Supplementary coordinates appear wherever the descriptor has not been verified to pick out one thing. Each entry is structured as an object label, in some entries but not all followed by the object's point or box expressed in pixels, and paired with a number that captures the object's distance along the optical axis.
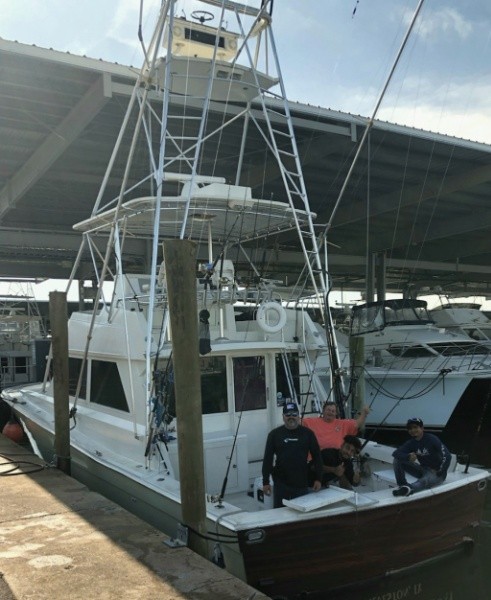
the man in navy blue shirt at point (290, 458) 5.33
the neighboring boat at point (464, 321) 17.28
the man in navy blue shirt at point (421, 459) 5.65
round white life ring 6.92
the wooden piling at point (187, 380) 4.99
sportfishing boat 4.97
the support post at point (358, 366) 10.59
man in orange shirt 6.17
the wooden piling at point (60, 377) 7.64
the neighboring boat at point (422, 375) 11.94
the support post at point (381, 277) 27.31
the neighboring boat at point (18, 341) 19.48
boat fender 11.95
